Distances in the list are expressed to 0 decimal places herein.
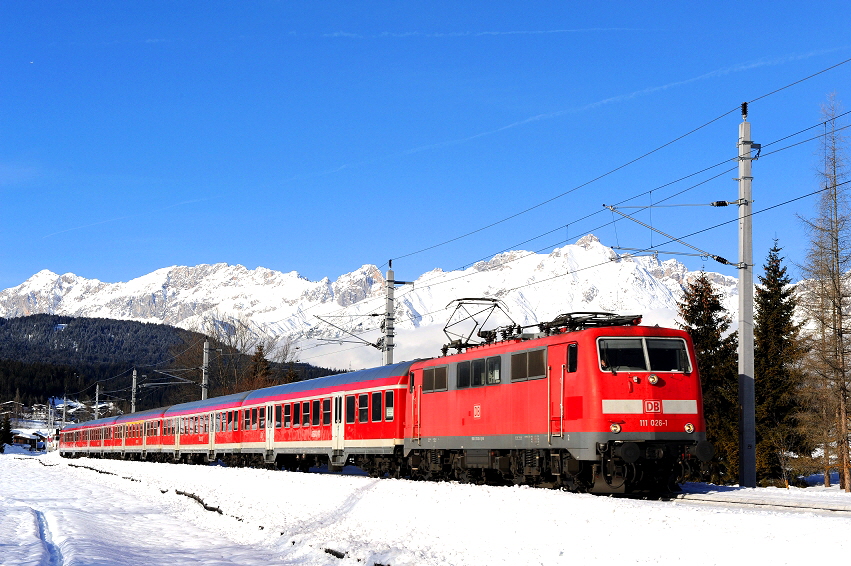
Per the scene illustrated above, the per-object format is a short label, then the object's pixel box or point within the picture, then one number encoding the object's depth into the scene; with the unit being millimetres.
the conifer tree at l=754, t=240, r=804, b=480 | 42188
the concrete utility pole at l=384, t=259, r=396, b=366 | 40031
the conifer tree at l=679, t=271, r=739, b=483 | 41906
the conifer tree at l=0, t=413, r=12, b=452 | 138325
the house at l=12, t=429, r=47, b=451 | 157725
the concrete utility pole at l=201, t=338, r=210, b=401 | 58219
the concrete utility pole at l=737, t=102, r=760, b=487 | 23078
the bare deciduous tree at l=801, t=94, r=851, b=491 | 37656
